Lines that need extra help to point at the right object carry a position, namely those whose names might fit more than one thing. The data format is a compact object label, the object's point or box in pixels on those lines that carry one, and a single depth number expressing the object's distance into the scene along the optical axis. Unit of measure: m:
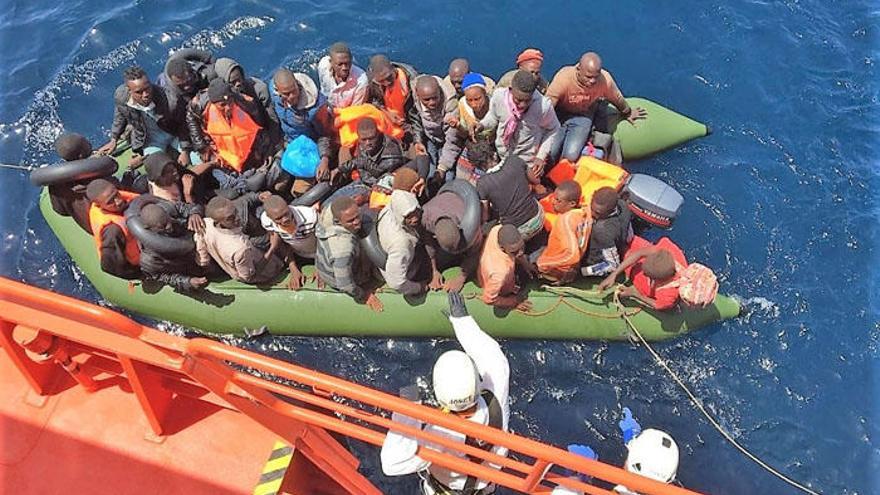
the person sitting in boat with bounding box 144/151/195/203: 5.82
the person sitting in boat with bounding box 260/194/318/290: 5.35
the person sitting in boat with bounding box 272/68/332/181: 6.08
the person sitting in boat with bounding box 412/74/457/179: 6.00
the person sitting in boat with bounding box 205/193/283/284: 5.27
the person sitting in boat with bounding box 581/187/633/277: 5.58
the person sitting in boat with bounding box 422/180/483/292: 5.11
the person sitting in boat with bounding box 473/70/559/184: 5.80
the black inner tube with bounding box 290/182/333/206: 6.21
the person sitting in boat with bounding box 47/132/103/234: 5.75
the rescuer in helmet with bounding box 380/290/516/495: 3.67
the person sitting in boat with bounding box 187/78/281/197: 6.07
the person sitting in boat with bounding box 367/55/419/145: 6.32
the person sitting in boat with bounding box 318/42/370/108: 6.36
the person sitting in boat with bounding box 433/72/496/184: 5.95
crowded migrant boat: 5.52
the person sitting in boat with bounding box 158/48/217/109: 6.24
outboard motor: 5.97
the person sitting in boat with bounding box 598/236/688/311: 5.46
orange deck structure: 3.38
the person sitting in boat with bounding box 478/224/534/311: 5.25
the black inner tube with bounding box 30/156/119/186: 5.64
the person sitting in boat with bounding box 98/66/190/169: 6.00
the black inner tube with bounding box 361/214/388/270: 5.50
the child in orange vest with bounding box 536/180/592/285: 5.61
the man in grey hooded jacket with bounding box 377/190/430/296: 5.18
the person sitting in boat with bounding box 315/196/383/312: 5.19
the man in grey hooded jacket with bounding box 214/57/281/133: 6.29
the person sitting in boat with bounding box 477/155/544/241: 5.64
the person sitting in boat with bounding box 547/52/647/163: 6.56
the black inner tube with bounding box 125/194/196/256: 5.46
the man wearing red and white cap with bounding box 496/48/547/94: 6.39
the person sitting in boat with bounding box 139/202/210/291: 5.38
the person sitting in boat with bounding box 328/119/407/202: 6.04
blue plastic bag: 6.35
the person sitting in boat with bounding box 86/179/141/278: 5.52
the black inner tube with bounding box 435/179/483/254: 5.41
